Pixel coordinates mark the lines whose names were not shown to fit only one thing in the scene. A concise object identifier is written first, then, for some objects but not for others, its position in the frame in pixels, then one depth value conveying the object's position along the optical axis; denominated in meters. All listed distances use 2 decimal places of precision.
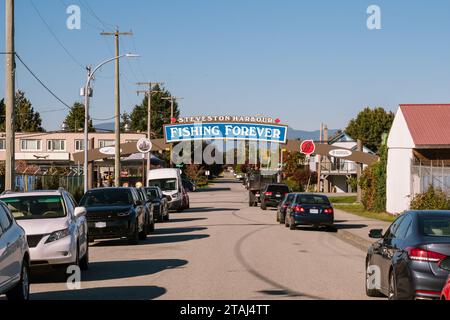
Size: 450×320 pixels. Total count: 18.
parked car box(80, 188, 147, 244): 23.69
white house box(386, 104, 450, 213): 36.47
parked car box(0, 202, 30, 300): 11.15
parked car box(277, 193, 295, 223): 34.61
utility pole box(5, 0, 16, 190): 24.89
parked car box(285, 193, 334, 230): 32.06
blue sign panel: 60.16
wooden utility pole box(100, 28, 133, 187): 48.62
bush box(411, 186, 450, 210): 32.56
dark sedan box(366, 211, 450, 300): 10.77
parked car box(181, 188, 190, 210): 49.75
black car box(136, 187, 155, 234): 28.11
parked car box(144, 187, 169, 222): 36.28
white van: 48.22
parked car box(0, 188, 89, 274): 15.37
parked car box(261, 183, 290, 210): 51.59
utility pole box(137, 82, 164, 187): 77.16
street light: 39.81
